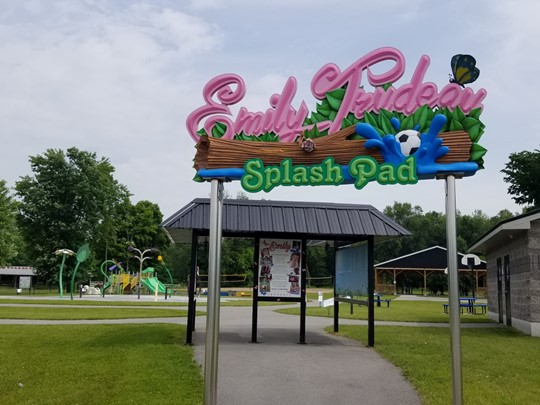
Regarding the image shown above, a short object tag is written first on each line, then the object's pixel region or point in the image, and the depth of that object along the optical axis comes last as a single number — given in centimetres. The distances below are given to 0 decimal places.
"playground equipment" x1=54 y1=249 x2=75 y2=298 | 3794
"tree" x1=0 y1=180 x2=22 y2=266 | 4572
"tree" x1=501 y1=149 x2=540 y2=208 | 4784
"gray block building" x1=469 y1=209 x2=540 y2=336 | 1523
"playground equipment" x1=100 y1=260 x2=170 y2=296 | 4353
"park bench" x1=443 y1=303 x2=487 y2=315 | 2676
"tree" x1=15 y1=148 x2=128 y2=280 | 5075
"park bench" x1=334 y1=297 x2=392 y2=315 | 1227
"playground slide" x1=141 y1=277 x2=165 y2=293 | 4112
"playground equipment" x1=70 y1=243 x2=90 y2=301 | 3769
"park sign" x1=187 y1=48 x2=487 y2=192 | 643
